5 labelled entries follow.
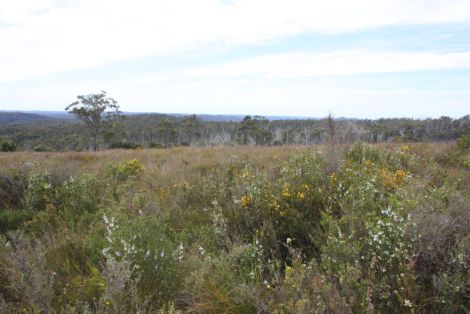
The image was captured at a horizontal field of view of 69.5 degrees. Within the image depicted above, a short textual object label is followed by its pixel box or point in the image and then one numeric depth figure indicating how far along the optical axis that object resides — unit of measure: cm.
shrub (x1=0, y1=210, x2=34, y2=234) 490
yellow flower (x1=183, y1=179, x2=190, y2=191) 568
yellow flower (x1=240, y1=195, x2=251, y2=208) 414
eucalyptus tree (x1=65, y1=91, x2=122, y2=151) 4706
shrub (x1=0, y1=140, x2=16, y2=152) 2501
